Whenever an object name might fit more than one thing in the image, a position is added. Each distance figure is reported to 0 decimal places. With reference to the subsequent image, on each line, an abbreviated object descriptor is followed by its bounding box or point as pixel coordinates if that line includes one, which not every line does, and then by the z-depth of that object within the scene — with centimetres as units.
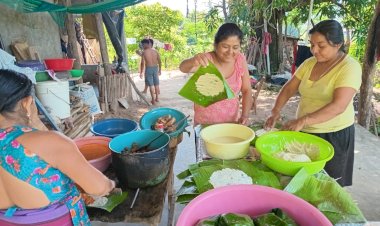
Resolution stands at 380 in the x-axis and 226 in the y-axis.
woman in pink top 190
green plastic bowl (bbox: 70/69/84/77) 433
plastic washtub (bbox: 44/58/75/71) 406
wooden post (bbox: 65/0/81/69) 503
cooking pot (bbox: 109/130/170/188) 130
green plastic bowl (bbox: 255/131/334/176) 129
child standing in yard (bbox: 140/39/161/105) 748
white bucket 340
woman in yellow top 164
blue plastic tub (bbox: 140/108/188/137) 194
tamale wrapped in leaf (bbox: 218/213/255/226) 94
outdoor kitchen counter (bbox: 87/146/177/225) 122
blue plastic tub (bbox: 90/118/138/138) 184
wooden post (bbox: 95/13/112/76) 582
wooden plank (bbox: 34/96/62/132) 327
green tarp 392
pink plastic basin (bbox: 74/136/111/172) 151
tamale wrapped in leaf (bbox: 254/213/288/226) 94
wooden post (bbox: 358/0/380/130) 388
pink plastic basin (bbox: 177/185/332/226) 97
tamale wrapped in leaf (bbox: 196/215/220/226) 94
